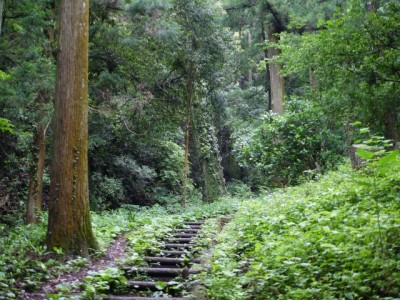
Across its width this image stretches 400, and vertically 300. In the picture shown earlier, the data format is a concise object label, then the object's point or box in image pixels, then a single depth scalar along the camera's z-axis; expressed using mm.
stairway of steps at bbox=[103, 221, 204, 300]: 5277
